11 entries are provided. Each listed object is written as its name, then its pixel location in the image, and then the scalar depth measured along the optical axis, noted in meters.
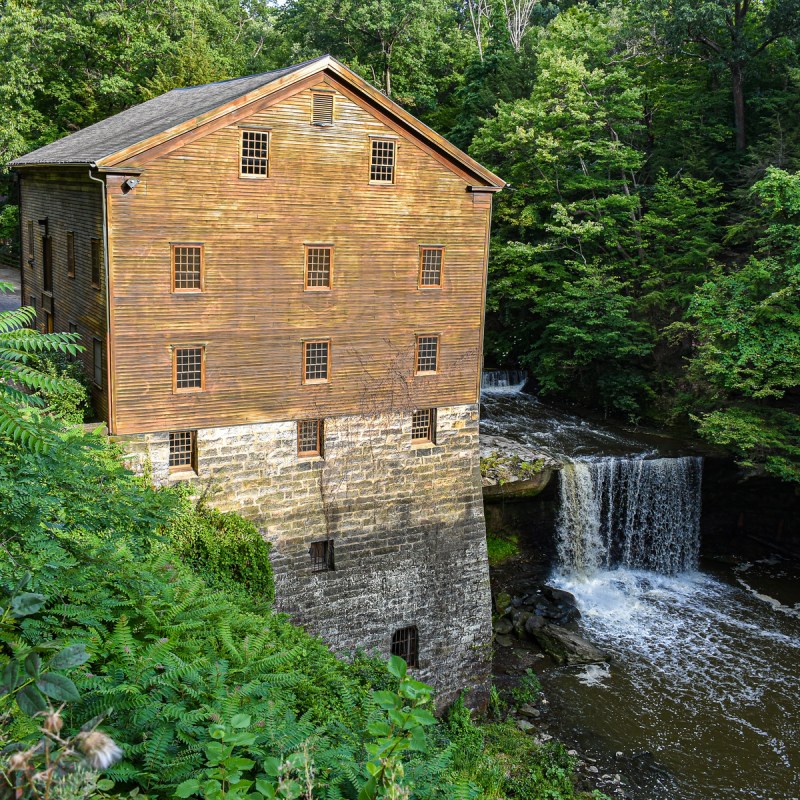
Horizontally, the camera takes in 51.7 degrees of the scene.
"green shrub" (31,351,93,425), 20.25
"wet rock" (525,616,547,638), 27.23
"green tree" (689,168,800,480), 28.61
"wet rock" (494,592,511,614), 28.52
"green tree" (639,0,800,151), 37.34
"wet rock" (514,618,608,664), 25.80
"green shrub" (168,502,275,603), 19.89
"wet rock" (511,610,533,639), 27.44
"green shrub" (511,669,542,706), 24.34
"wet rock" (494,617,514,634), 27.47
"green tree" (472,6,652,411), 38.03
